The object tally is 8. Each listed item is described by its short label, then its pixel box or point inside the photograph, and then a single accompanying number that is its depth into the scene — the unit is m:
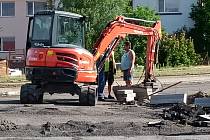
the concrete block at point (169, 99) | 17.41
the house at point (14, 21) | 48.97
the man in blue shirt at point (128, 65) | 20.22
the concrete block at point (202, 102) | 15.82
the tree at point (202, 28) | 42.59
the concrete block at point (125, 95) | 18.94
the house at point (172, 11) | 44.47
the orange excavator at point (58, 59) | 17.62
